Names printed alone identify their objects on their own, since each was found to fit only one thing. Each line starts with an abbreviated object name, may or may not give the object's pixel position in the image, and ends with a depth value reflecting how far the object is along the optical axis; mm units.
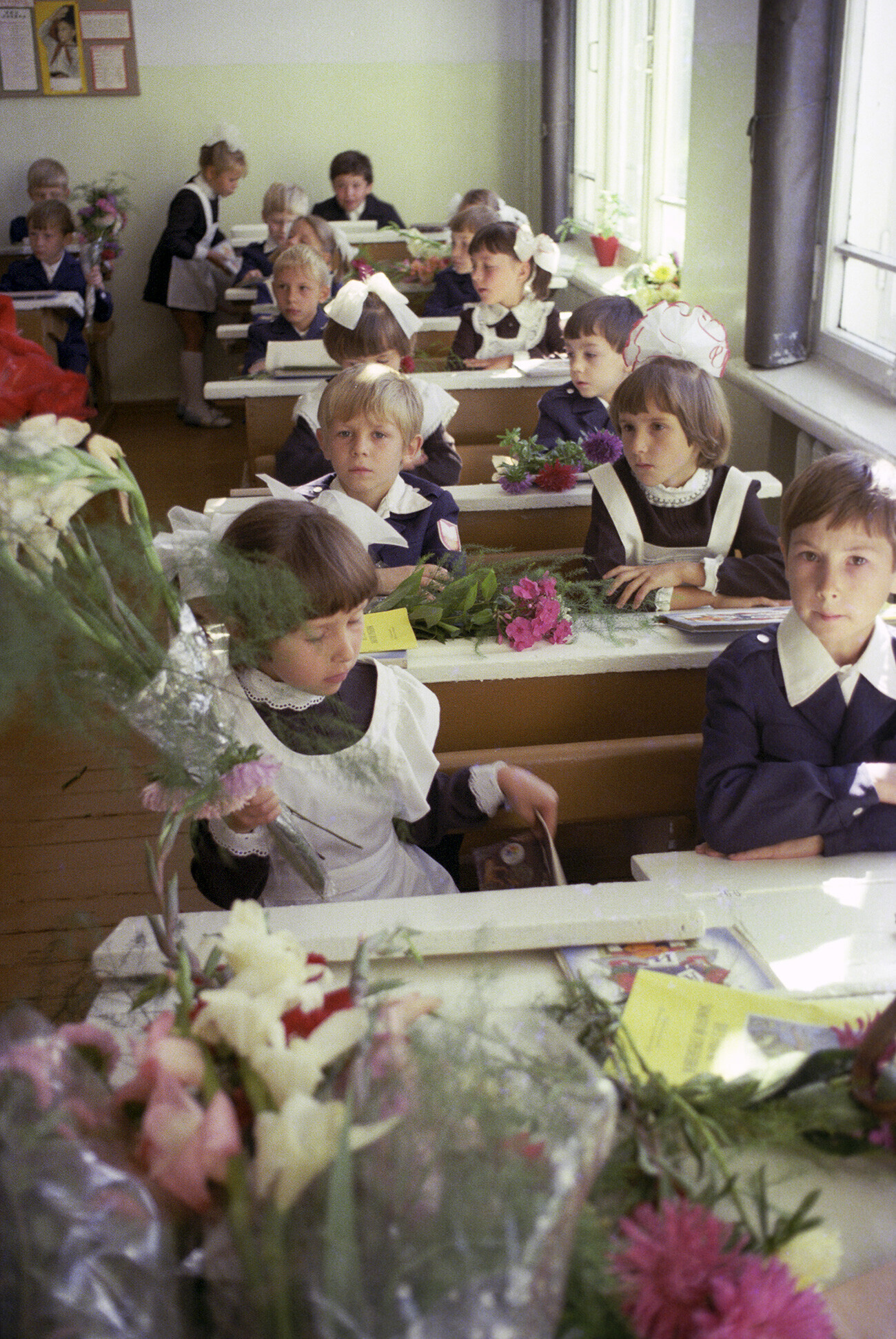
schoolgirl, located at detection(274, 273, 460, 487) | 3297
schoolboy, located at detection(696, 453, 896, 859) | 1536
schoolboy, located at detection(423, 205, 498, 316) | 5395
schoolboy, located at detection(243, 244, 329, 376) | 4602
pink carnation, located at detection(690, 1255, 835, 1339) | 663
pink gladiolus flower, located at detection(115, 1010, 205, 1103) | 644
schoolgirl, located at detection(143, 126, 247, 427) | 7219
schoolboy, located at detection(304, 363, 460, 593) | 2373
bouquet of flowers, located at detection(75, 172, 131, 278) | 7074
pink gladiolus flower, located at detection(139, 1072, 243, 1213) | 584
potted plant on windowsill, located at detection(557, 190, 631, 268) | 6391
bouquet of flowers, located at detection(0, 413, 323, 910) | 836
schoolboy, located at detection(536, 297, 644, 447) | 3328
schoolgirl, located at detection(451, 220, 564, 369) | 4484
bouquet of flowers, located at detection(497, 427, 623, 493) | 2881
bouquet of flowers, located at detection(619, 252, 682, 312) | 4680
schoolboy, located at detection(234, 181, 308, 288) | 6574
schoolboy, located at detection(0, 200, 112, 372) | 6453
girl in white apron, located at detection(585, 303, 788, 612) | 2270
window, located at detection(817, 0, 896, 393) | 3398
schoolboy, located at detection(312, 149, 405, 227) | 7500
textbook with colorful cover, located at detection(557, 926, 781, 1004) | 1113
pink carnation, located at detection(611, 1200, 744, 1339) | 669
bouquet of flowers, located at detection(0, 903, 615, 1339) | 520
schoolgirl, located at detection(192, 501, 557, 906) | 1394
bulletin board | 7469
